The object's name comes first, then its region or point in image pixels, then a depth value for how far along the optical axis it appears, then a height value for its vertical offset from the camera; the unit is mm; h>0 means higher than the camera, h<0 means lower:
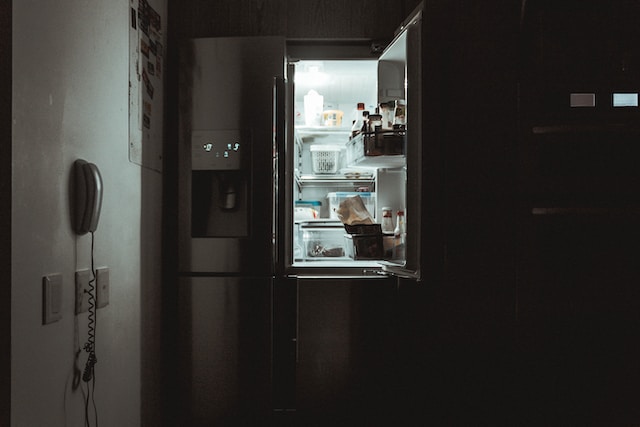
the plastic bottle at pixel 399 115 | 2162 +415
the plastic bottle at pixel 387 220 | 2455 -29
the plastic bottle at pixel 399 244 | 2333 -136
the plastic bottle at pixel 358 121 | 2457 +445
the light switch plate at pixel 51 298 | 1254 -210
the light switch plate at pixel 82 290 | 1416 -214
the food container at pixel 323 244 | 2627 -154
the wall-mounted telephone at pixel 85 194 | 1387 +52
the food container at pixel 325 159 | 2652 +281
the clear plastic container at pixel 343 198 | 2678 +77
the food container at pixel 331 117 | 2615 +492
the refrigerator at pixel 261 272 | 2174 -249
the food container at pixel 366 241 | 2209 -116
